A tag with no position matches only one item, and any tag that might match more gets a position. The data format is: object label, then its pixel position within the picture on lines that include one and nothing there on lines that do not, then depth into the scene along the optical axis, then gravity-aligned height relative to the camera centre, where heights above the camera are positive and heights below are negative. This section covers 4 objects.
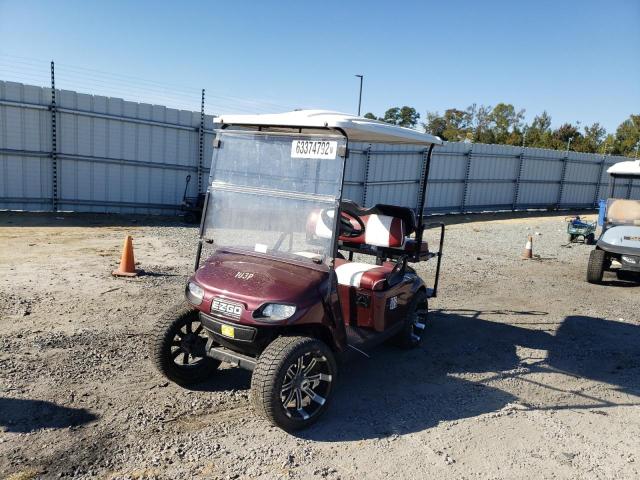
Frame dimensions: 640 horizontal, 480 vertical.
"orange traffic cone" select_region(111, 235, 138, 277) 7.34 -1.60
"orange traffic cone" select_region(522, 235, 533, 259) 11.22 -1.43
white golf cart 8.64 -0.74
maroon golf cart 3.57 -0.86
